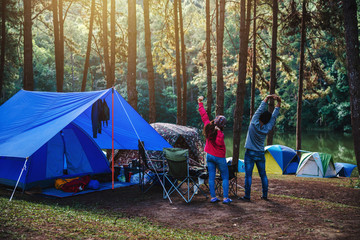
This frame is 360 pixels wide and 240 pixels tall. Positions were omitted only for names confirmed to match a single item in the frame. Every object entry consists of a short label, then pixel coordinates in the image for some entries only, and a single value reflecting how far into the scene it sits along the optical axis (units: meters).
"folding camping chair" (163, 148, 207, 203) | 5.87
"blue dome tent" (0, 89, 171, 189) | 6.31
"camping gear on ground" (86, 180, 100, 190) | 6.96
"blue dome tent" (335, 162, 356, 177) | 11.97
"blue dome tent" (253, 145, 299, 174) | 12.27
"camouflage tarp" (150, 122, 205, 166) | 9.65
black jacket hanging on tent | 6.82
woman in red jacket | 5.48
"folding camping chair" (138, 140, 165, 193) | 6.69
